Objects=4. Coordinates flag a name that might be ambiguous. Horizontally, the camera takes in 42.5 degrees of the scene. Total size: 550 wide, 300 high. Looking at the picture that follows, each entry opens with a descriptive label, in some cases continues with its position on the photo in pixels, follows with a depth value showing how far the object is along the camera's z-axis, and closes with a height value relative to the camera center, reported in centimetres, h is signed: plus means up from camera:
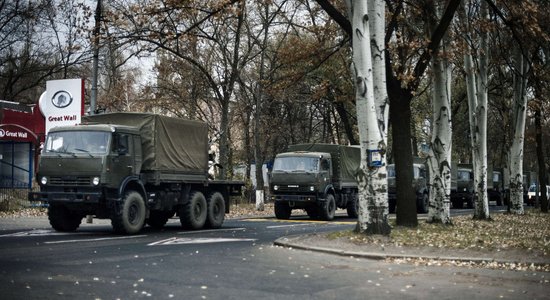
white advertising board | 2489 +382
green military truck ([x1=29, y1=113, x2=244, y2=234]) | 1698 +94
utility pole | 2342 +472
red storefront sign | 3466 +449
